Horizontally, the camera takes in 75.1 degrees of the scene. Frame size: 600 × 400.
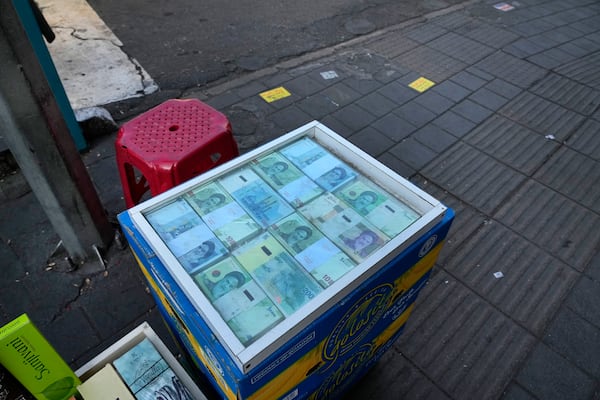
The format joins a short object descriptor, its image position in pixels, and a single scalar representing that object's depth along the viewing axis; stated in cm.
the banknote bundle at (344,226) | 137
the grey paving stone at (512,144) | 383
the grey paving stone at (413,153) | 374
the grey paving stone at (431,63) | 496
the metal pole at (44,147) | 183
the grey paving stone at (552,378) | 233
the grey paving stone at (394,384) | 229
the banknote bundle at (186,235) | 131
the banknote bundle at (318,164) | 161
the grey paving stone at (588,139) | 398
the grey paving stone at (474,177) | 346
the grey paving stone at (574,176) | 352
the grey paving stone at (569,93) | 456
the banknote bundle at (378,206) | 145
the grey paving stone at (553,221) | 309
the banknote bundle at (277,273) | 122
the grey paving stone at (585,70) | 499
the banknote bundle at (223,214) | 139
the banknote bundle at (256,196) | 146
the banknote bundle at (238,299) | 114
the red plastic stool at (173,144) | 212
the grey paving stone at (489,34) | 573
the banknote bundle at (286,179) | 154
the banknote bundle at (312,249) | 129
